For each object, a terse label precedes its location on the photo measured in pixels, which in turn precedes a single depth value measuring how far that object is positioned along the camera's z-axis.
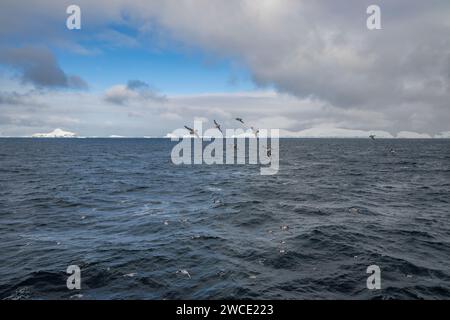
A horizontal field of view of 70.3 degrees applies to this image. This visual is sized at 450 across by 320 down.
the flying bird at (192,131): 32.06
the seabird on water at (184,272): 17.47
